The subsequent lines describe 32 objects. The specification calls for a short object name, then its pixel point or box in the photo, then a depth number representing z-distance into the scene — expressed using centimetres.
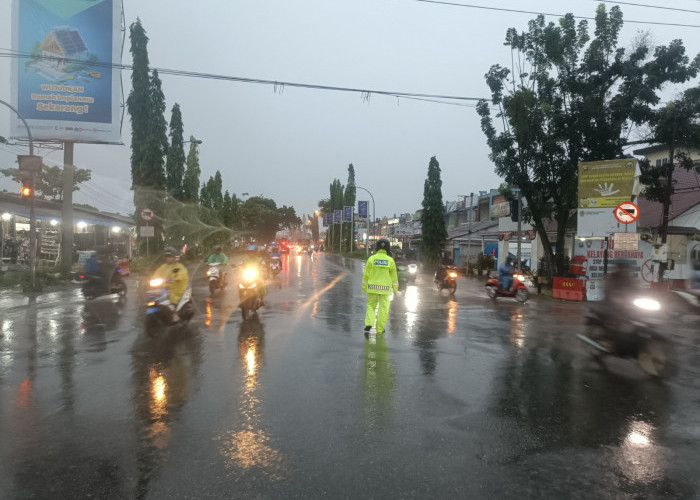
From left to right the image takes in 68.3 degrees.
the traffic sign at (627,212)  1684
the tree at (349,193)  8492
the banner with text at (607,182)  1758
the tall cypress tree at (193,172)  5328
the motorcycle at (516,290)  1638
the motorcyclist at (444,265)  1973
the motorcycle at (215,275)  1722
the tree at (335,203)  9312
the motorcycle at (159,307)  970
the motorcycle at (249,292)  1202
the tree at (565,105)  2167
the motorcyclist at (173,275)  1018
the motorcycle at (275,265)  2702
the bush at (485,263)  3159
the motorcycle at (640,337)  746
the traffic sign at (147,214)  2678
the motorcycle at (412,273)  2490
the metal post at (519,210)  2303
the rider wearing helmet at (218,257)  1772
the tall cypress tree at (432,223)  4619
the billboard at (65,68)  2214
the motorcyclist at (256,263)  1249
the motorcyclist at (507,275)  1653
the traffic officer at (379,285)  988
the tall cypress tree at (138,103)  3194
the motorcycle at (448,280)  1927
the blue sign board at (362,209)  6109
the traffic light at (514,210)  2341
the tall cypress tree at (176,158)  4316
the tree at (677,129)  1986
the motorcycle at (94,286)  1576
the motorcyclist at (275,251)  2814
